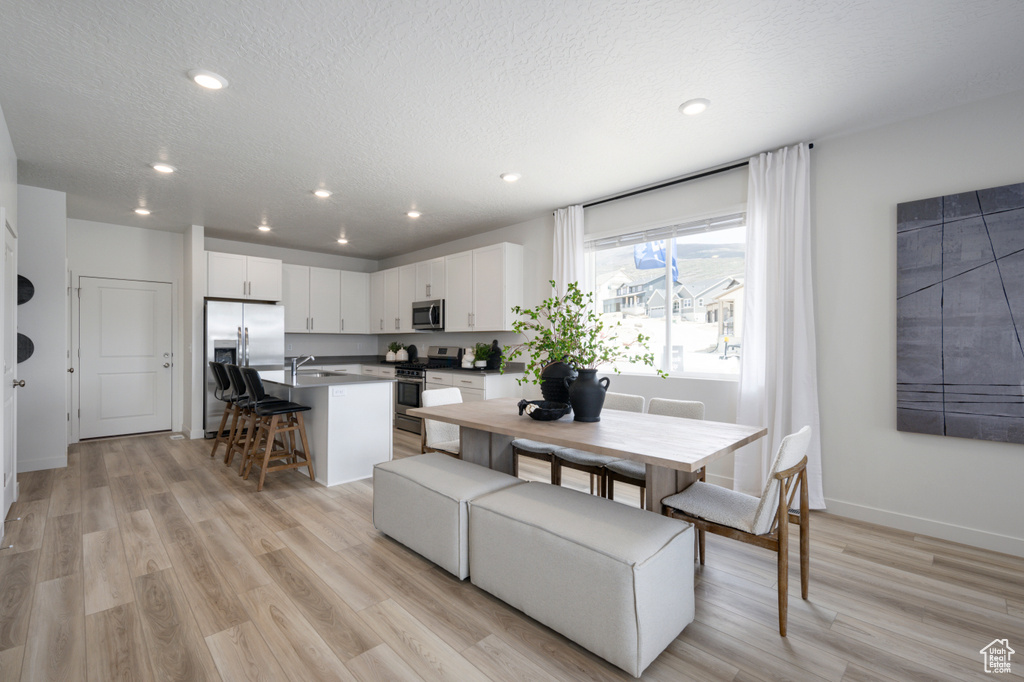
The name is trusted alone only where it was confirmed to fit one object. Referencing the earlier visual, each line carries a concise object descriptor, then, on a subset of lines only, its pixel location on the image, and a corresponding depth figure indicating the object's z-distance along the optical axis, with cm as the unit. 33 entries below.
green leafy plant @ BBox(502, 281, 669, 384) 254
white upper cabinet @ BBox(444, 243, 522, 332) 523
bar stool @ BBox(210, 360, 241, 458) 462
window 379
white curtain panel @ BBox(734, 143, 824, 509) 322
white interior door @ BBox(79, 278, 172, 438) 531
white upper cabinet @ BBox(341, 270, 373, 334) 721
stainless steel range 586
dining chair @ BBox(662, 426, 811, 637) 181
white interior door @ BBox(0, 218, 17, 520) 303
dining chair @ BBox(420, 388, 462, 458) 318
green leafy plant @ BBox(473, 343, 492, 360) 570
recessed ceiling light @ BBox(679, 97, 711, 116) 265
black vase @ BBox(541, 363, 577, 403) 261
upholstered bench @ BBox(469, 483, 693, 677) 162
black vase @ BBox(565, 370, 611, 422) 248
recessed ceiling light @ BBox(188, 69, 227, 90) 234
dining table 187
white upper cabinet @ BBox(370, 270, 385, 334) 719
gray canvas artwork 255
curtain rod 361
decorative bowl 251
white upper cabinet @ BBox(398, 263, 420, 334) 661
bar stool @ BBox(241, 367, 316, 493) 375
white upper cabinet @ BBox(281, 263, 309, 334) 654
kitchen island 382
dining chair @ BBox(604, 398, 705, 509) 262
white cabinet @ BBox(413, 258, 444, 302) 614
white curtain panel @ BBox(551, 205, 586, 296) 467
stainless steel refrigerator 545
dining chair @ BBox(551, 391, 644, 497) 281
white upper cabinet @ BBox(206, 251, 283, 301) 566
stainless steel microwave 613
